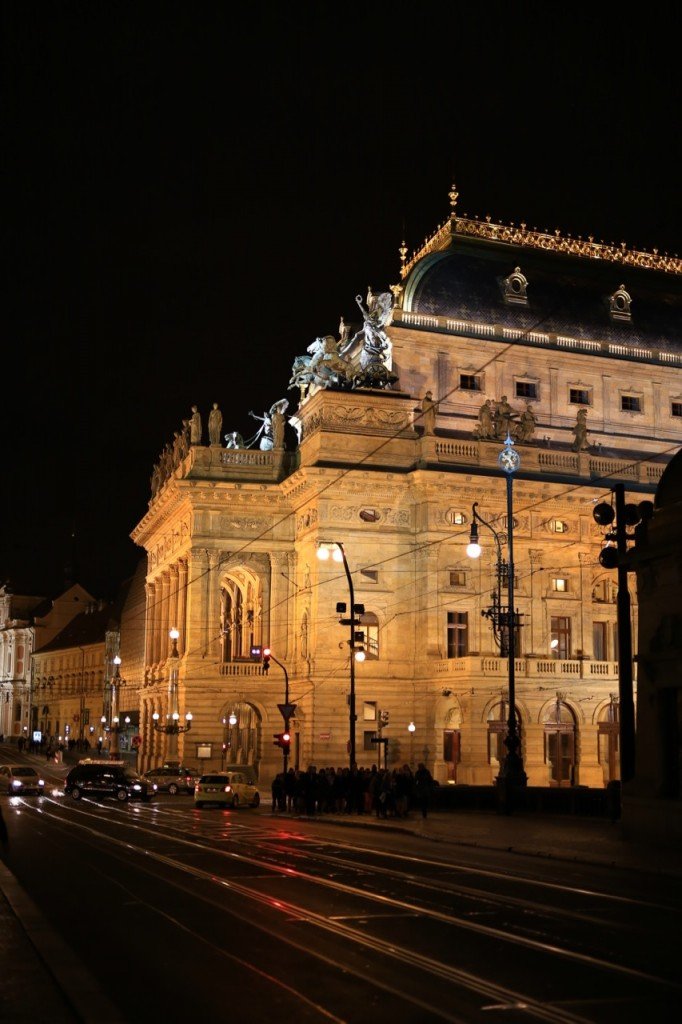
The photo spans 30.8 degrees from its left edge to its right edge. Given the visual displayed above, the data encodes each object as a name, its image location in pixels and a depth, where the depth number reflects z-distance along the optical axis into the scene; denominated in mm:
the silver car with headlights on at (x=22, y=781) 55812
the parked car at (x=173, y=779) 61812
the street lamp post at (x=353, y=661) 43938
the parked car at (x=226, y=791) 49656
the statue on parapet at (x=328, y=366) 65688
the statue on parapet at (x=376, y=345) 65562
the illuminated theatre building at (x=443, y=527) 60375
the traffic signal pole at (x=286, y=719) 48656
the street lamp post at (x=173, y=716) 64938
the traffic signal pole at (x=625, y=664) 28156
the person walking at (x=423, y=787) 38938
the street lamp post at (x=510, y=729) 37125
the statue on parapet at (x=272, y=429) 69562
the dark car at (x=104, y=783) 54062
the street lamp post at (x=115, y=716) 95938
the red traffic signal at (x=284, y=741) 50156
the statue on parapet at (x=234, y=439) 73250
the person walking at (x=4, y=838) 16966
